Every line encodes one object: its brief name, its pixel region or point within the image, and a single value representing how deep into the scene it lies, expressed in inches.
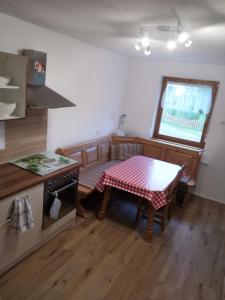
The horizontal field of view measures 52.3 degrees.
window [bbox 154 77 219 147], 157.9
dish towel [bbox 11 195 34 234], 77.5
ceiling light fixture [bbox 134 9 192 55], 72.5
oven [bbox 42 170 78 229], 94.2
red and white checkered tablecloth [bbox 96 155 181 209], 105.0
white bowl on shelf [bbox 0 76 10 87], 78.6
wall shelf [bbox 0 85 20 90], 79.5
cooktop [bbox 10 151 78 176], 95.1
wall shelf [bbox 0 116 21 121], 81.7
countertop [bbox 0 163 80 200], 77.2
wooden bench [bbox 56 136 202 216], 133.5
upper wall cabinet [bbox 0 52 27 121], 82.9
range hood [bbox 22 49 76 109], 94.0
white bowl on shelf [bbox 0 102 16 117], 80.8
